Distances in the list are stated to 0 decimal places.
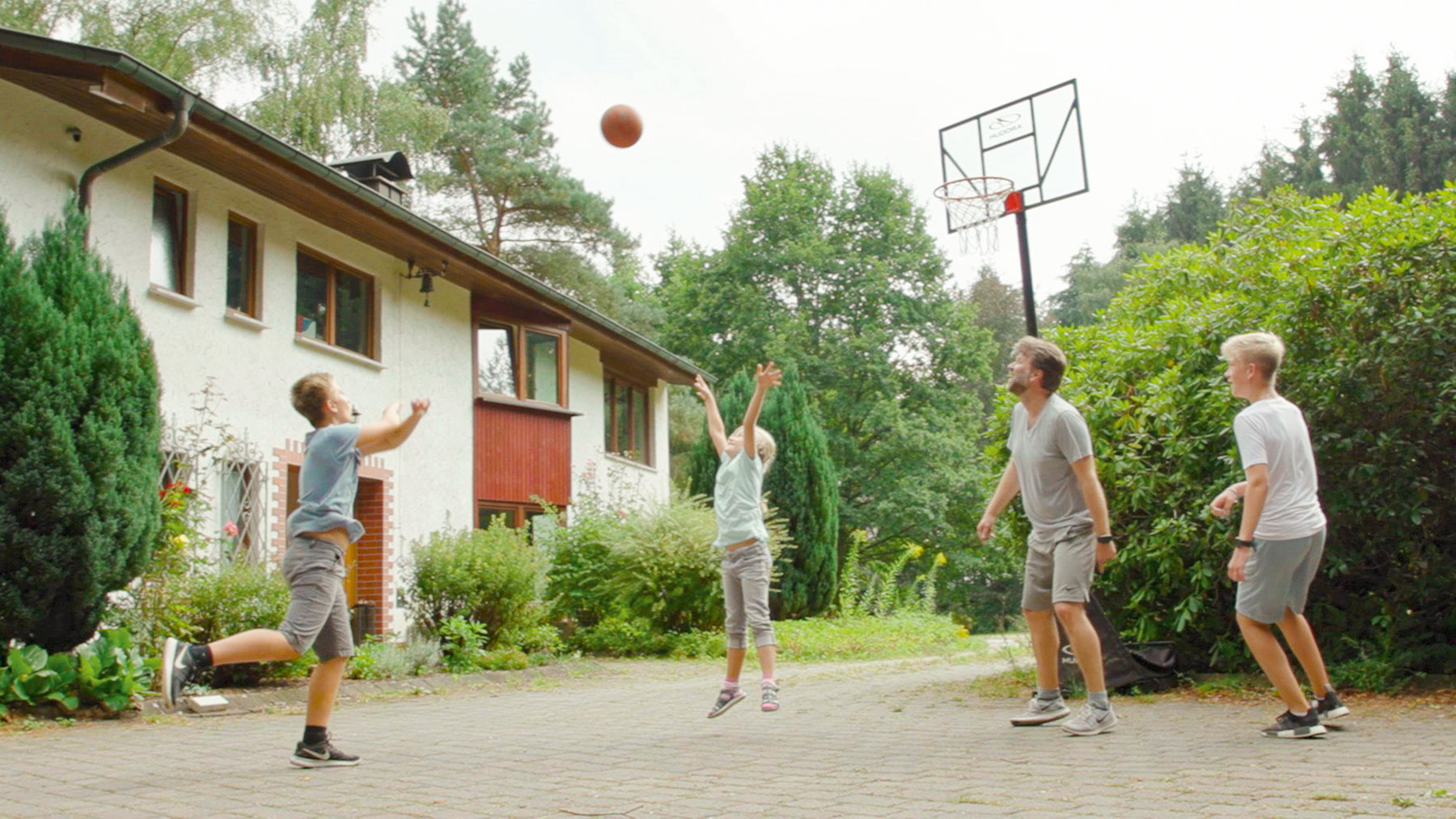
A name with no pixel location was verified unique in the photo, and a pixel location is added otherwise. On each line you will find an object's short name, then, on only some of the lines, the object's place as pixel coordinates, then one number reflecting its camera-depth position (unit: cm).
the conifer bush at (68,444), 782
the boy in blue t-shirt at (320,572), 510
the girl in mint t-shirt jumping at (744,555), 693
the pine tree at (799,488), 2391
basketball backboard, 1055
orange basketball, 1213
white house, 1012
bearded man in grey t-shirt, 573
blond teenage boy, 543
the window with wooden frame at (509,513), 1772
